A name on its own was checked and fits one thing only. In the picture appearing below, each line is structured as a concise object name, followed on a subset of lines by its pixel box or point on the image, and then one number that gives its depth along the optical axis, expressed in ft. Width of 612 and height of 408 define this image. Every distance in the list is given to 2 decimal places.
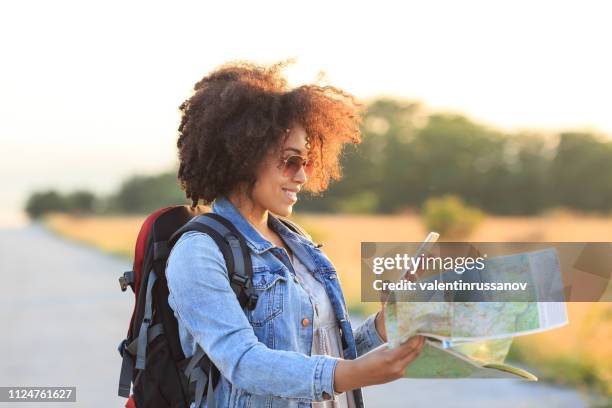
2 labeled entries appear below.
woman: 10.54
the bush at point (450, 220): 92.62
